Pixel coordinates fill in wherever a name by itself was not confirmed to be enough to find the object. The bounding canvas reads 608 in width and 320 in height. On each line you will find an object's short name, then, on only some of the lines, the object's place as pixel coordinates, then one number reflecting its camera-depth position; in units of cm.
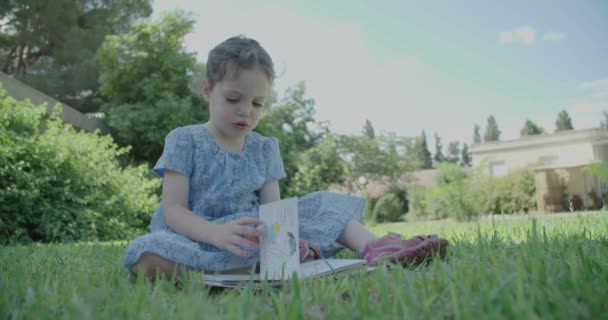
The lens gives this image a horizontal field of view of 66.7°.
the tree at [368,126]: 4749
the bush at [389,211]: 1702
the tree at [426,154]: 5209
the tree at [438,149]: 5866
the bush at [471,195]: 883
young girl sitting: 159
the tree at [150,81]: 1036
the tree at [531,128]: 4409
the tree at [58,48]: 1312
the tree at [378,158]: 2084
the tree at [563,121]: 4788
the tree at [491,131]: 6028
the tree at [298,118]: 1847
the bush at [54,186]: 479
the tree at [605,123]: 2240
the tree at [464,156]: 5954
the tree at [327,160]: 1857
